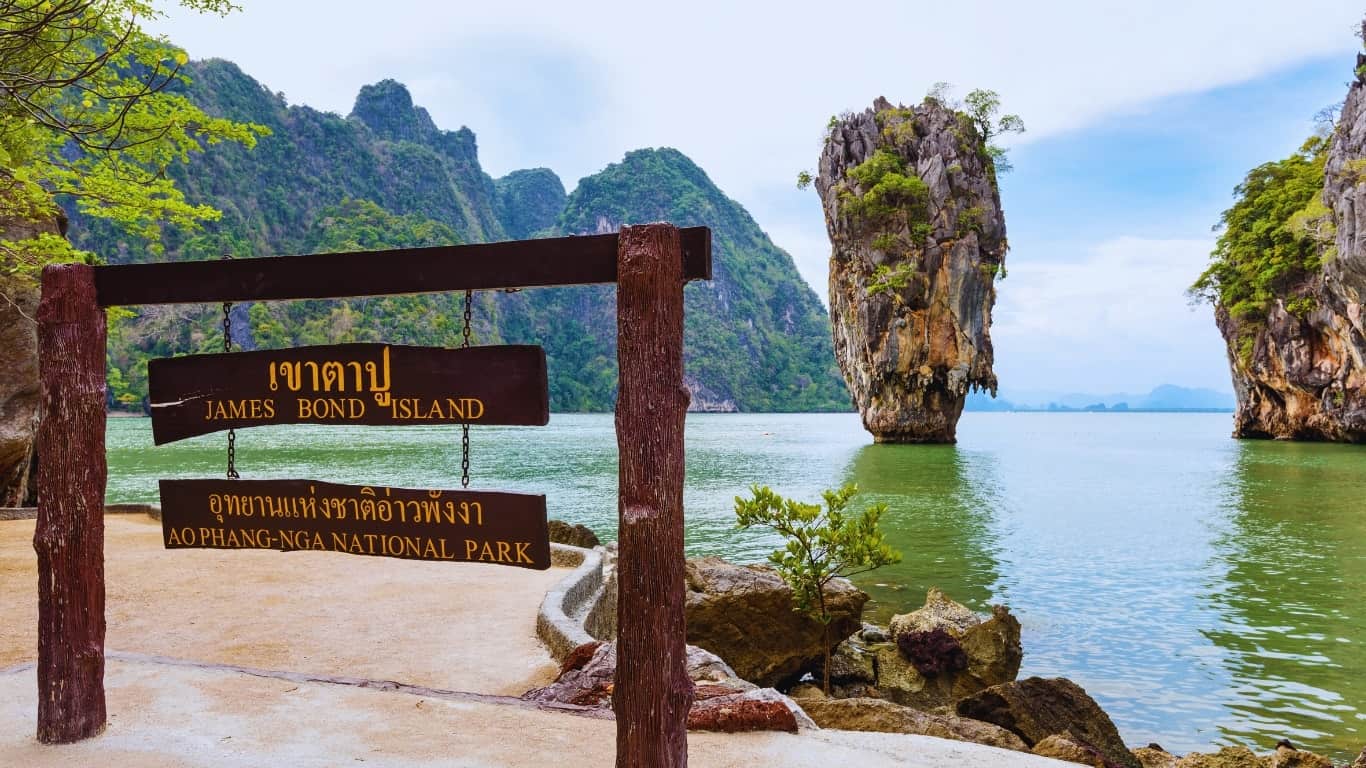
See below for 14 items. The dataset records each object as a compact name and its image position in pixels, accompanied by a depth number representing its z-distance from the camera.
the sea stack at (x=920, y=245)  43.94
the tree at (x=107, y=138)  8.96
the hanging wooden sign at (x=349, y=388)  3.41
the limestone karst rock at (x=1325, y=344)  30.83
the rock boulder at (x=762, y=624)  8.59
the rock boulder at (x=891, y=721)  5.27
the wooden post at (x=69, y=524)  3.68
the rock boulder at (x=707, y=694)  4.00
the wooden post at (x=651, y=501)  3.00
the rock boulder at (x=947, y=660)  8.68
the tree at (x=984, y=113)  45.88
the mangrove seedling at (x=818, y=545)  8.50
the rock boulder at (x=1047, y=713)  6.52
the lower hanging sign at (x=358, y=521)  3.44
